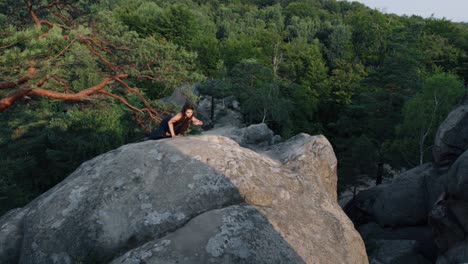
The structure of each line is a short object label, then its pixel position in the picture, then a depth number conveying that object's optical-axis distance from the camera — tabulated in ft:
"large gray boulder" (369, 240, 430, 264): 48.60
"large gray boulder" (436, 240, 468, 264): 40.27
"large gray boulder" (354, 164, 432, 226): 59.57
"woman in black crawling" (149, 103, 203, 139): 25.52
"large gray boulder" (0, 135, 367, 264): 16.85
